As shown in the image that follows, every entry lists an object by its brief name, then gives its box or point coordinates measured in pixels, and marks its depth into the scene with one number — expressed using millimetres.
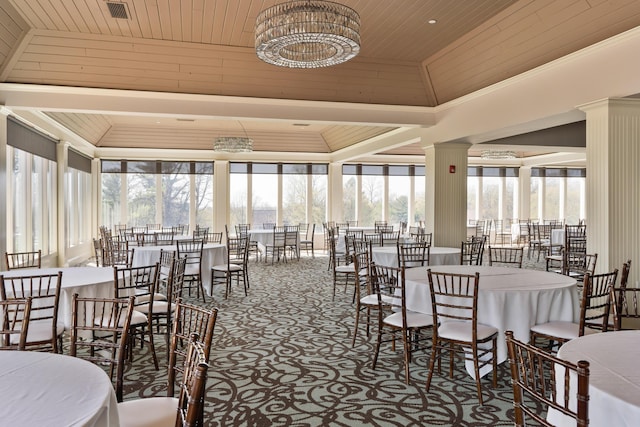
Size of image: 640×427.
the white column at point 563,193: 18078
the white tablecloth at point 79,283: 4461
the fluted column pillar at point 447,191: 9719
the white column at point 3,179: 6961
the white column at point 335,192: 15951
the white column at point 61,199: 10273
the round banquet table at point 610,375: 1818
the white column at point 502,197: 17734
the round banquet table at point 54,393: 1701
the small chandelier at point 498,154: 13352
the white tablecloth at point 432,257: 7340
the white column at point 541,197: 17906
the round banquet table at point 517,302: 4039
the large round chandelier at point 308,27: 4312
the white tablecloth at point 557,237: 12531
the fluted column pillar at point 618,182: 5613
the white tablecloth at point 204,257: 7816
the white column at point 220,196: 14977
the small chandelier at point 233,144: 11383
